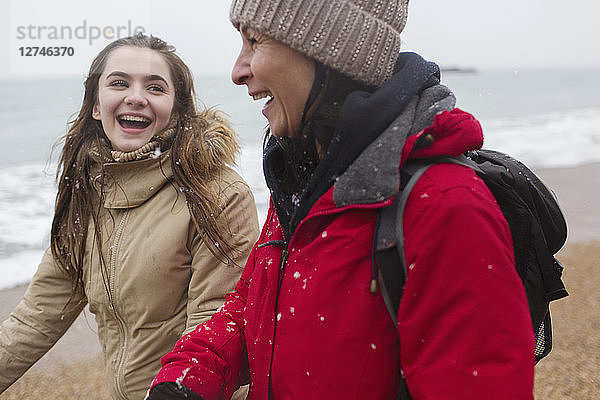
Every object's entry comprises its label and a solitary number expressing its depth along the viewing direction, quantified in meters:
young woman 1.37
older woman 0.89
